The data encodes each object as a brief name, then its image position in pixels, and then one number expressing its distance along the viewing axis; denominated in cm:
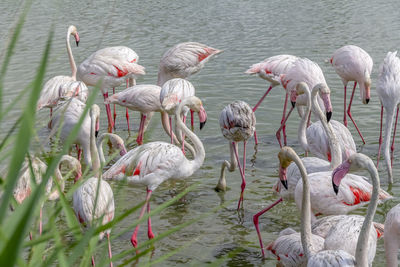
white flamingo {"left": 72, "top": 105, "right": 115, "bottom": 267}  724
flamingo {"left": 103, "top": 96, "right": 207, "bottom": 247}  852
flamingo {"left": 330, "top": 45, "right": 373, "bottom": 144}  1205
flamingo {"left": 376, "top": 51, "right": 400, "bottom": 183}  1014
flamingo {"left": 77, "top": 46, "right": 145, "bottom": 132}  1286
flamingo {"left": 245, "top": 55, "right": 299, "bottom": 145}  1214
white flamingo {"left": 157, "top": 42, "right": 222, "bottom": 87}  1341
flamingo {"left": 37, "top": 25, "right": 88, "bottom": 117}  1181
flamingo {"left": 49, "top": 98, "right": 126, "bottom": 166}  1042
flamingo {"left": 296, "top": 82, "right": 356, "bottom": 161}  931
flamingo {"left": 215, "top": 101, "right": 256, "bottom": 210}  960
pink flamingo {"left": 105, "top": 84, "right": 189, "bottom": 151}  1157
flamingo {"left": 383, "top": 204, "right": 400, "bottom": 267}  632
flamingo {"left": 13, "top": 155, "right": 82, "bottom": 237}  789
